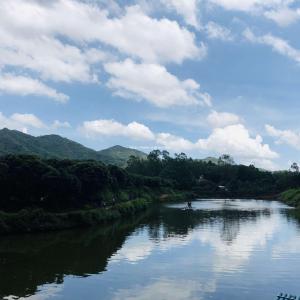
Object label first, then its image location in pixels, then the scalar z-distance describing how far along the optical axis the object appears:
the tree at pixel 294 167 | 176.30
